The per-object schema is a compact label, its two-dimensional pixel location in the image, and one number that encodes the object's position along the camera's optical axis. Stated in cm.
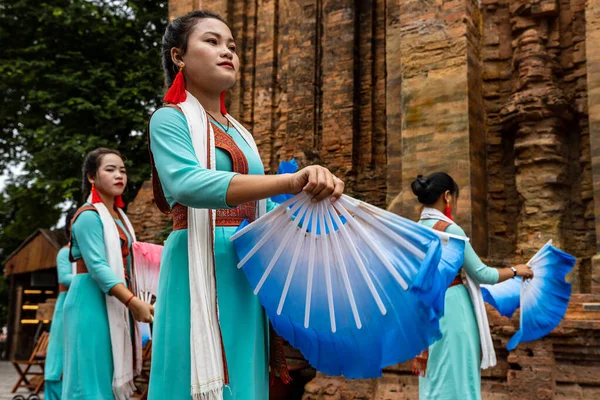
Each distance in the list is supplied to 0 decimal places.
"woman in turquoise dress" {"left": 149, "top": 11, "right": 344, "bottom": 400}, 214
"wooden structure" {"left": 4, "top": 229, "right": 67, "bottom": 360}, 1686
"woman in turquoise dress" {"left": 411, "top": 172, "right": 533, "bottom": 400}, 446
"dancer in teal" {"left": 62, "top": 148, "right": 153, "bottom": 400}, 414
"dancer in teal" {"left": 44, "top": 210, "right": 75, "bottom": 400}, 581
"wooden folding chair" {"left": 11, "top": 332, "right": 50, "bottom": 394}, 984
